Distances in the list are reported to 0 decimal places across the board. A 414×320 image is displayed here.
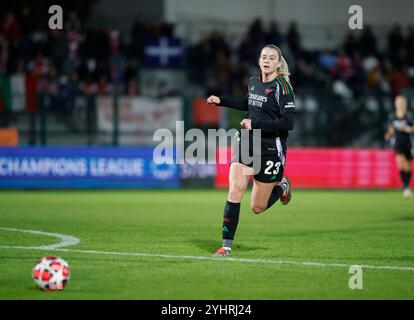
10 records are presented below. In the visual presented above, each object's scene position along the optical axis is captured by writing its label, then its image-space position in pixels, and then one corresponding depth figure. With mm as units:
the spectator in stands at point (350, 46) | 30509
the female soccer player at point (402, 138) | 20656
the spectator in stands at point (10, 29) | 26844
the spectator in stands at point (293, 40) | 30469
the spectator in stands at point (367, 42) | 30859
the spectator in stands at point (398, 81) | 29728
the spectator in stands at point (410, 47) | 31281
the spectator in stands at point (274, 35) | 30000
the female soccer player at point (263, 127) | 10562
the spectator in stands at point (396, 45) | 31219
